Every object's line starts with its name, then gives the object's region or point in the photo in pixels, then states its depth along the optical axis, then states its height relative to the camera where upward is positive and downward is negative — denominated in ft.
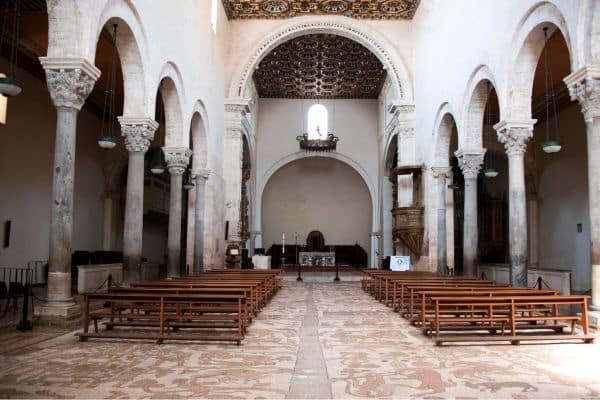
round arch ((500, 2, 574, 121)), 38.45 +14.51
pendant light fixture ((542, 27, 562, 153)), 41.09 +8.41
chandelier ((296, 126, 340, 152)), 97.96 +20.12
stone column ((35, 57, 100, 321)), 29.12 +3.89
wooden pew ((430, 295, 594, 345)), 25.54 -2.84
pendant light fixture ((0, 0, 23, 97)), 27.04 +8.09
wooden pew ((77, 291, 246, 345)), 25.50 -3.06
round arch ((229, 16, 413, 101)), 74.49 +28.77
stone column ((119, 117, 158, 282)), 40.34 +4.65
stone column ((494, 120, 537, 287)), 41.83 +4.98
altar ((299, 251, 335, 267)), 96.02 -0.51
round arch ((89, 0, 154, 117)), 38.01 +14.02
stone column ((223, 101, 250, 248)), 73.10 +11.53
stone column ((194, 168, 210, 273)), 60.64 +3.74
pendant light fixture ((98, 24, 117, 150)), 43.87 +17.92
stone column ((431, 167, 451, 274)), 61.87 +4.65
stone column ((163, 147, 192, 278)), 52.16 +4.78
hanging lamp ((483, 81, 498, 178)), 76.93 +16.79
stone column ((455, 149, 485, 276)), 52.80 +5.15
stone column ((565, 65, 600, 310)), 30.37 +6.69
